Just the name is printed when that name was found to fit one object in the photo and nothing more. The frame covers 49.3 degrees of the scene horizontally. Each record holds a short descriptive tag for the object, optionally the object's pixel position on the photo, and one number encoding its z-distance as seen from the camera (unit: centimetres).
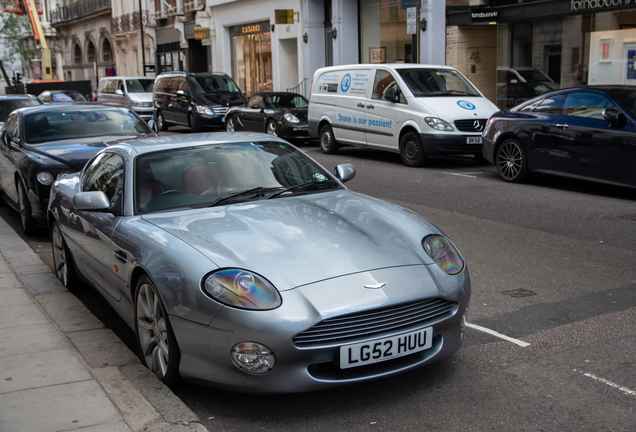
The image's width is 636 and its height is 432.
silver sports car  336
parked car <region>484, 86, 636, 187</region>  955
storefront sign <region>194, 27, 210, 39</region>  3669
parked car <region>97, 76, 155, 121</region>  2842
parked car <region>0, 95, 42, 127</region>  1509
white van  1320
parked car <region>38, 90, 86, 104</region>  2580
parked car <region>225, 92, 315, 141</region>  1825
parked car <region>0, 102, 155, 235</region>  811
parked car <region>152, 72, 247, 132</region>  2194
